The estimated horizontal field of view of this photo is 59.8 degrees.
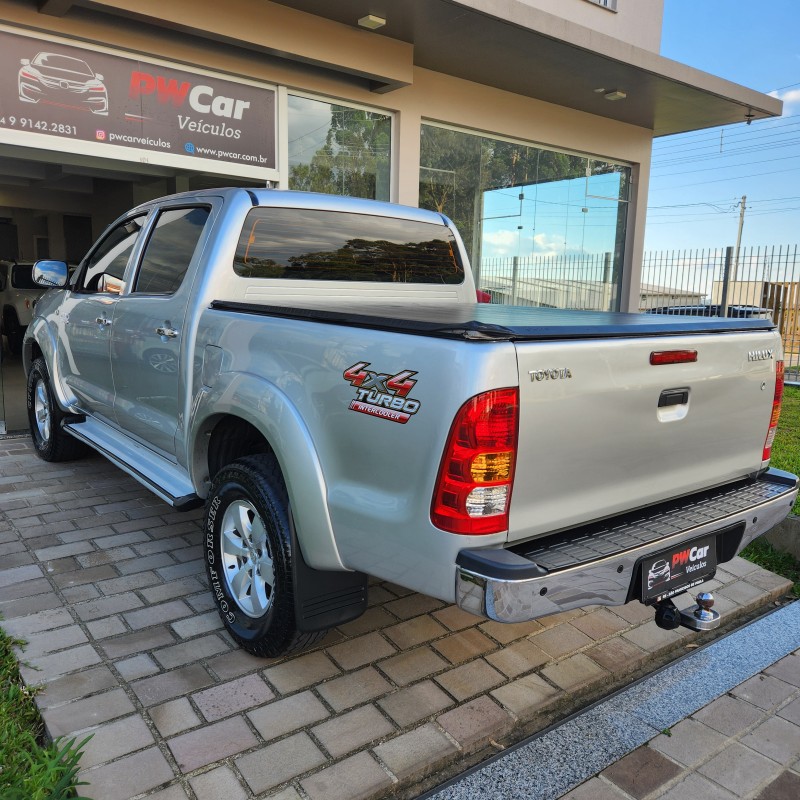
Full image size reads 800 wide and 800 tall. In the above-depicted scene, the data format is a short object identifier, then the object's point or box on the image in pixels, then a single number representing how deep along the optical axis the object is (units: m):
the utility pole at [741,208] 52.88
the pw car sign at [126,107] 6.40
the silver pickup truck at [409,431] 2.09
